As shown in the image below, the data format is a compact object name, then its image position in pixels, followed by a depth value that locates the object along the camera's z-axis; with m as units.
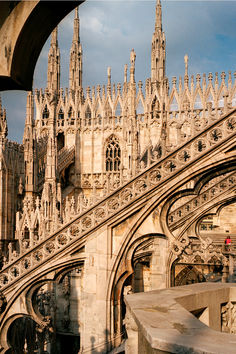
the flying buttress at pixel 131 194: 7.88
